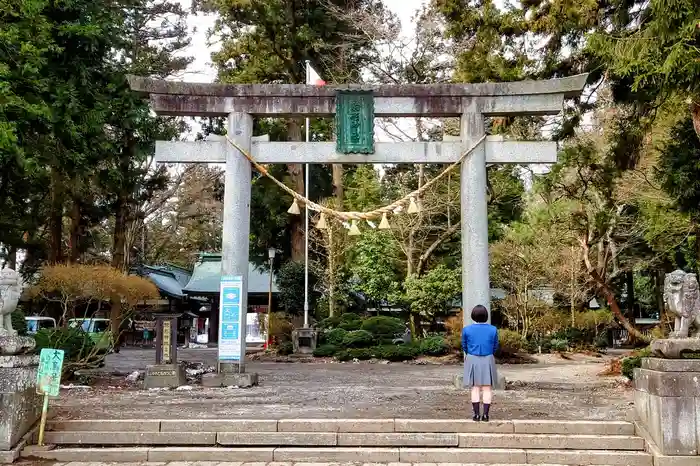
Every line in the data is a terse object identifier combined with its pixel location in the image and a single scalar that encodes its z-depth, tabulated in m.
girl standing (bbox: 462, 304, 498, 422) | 6.95
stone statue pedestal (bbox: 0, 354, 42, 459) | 6.57
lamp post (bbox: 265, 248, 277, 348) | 23.92
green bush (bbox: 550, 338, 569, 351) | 22.25
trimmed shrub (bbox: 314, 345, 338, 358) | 20.83
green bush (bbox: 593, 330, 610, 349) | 24.63
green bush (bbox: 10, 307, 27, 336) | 15.80
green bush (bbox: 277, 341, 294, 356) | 21.80
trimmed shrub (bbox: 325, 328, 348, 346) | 21.39
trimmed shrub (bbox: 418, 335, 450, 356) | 20.02
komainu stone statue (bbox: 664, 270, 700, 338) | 6.75
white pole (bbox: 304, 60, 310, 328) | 21.93
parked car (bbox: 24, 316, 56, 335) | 22.22
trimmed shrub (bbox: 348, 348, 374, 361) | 20.42
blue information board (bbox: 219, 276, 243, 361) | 11.03
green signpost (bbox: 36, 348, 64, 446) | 6.74
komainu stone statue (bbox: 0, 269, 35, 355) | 7.07
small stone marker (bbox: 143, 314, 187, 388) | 11.09
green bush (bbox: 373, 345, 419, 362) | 20.08
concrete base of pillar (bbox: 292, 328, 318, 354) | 21.64
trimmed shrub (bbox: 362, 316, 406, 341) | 21.75
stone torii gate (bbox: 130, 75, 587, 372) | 11.20
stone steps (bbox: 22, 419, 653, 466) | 6.52
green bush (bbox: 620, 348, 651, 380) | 11.42
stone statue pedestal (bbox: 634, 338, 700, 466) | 6.26
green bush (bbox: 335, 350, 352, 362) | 20.23
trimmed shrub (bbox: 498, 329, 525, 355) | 18.95
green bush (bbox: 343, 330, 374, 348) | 21.00
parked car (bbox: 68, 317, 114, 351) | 12.32
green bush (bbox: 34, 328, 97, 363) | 12.10
